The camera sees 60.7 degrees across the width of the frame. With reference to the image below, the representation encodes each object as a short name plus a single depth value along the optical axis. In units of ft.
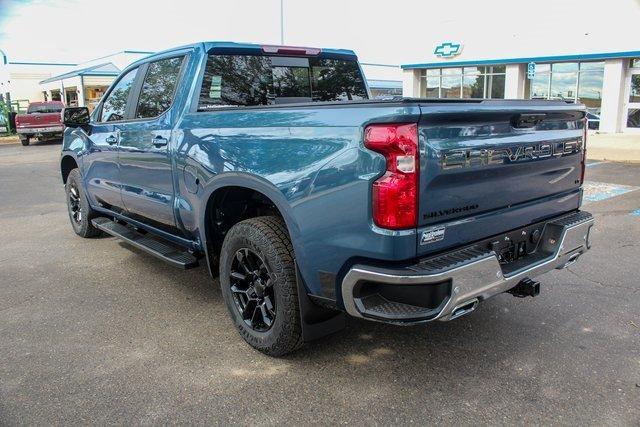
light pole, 78.87
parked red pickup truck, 75.66
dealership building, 68.64
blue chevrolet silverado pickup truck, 8.73
